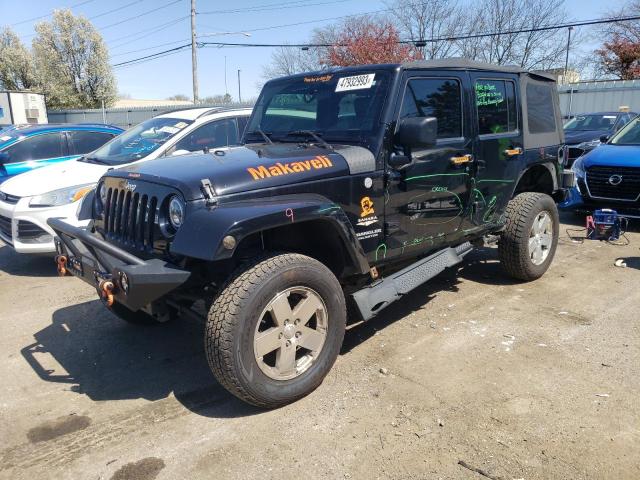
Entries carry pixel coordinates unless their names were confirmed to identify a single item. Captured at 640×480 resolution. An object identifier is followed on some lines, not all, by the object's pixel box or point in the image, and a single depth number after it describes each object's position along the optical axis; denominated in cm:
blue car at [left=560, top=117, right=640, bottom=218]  753
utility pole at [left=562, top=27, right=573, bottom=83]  3278
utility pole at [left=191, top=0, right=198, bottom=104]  2709
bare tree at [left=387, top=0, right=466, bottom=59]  3262
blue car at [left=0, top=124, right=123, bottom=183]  795
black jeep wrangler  293
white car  597
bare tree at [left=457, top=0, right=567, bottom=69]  3303
